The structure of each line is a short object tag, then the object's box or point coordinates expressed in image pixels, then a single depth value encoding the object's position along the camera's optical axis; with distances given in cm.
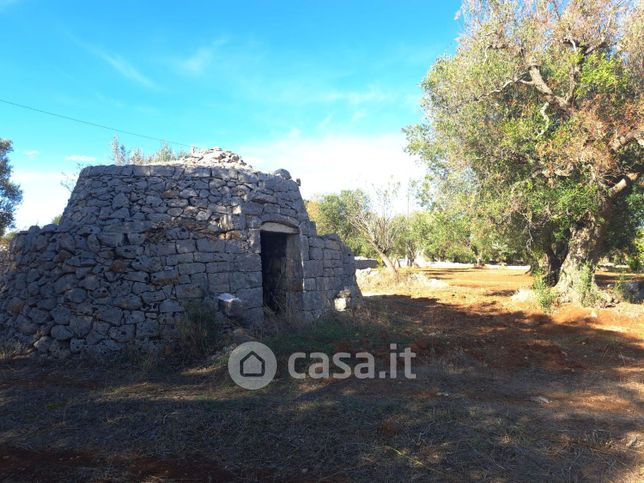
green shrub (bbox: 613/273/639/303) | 1253
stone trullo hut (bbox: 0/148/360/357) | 695
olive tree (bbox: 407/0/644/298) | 1006
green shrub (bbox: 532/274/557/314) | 1150
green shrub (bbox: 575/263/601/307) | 1141
